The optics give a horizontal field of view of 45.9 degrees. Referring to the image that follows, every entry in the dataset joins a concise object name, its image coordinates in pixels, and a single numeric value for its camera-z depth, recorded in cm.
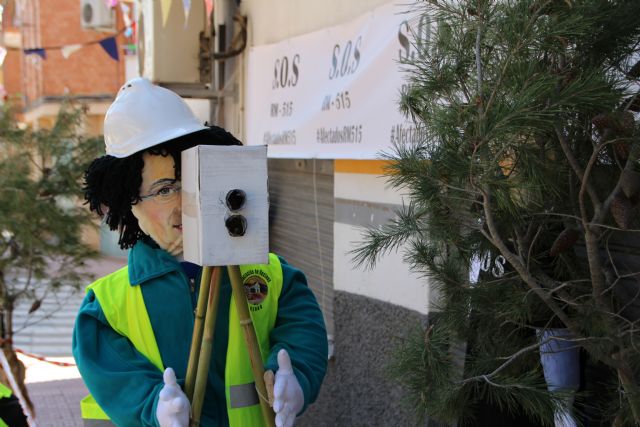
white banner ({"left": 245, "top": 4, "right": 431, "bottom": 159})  409
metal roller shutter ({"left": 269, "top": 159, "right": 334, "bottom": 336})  531
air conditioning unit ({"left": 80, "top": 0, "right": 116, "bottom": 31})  961
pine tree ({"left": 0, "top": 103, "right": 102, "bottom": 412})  475
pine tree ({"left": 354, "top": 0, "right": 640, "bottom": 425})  170
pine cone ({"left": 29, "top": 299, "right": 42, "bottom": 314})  510
